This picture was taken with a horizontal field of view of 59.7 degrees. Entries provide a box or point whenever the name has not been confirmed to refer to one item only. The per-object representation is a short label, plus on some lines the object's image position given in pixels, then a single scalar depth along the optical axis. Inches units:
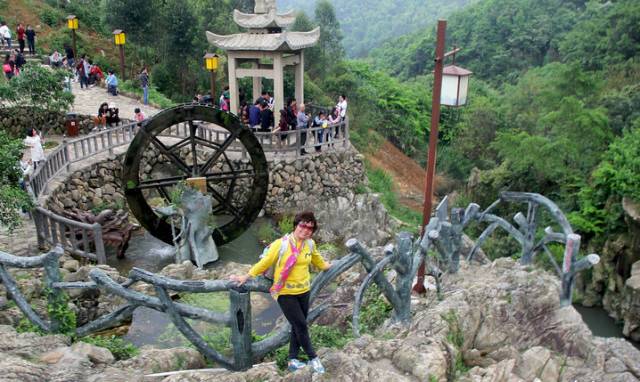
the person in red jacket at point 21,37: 821.9
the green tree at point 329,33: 1157.7
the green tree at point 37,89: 522.9
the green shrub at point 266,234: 511.8
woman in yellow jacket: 153.7
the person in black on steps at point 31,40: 834.2
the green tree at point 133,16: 813.2
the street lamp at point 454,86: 256.2
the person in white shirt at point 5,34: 842.3
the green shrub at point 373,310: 219.5
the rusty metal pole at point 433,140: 253.0
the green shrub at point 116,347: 181.0
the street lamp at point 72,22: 761.6
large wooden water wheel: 428.8
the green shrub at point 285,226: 520.7
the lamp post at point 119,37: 723.4
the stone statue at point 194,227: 402.0
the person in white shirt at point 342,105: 589.2
